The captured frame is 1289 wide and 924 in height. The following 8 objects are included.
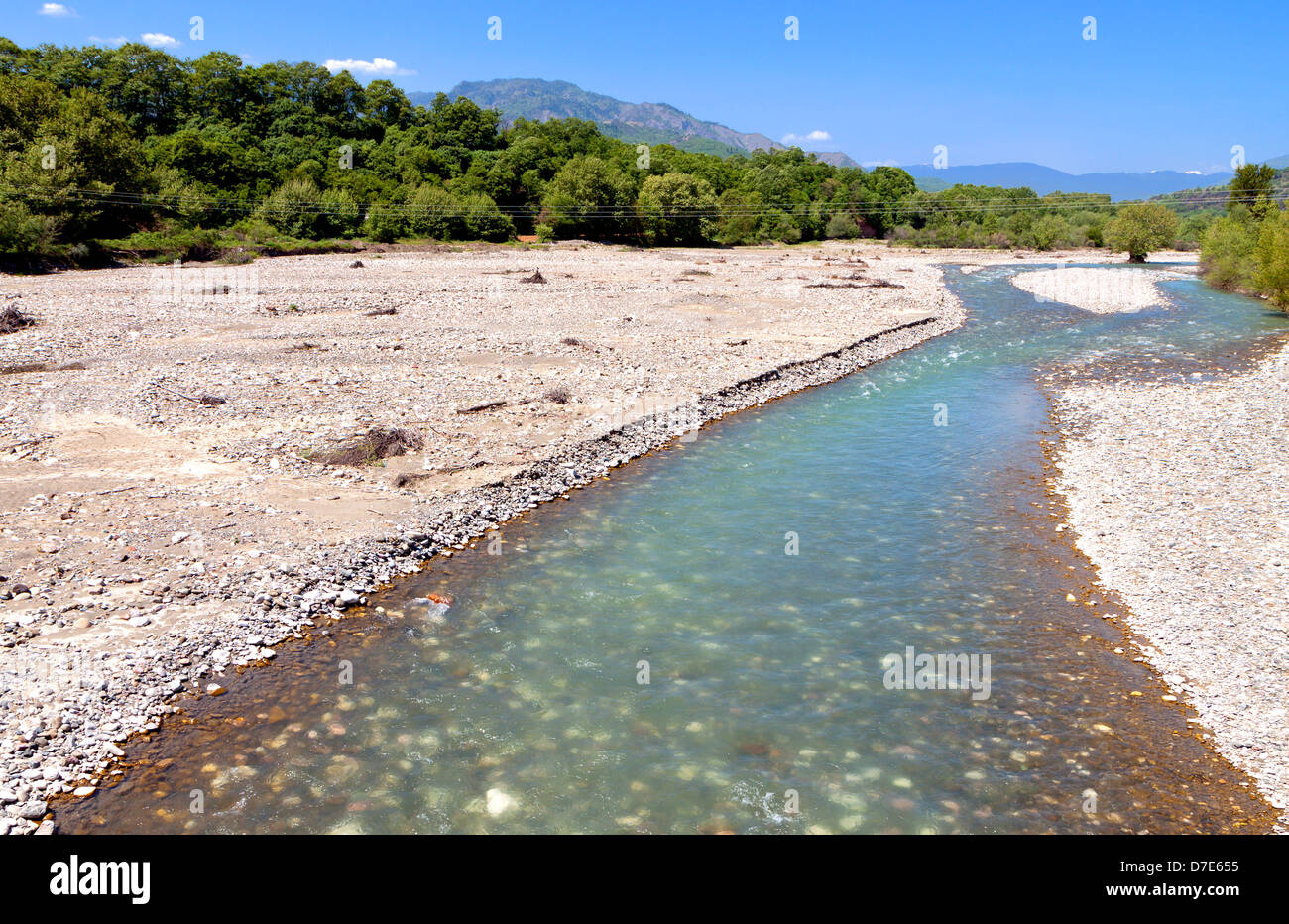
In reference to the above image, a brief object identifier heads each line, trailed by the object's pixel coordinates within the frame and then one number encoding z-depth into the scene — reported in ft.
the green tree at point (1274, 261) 148.87
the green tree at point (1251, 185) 273.13
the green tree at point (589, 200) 295.48
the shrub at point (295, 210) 232.12
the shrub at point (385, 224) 247.91
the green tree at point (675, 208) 299.58
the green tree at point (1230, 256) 195.62
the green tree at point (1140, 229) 298.97
